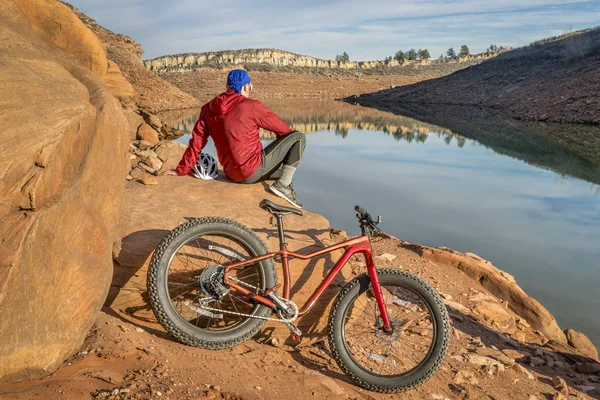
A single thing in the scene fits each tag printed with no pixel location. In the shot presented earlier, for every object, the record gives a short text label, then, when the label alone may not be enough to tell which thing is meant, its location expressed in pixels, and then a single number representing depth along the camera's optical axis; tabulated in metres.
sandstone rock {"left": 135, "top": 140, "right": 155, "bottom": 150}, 9.95
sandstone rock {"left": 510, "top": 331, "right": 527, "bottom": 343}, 6.64
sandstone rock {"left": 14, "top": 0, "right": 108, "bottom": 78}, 6.65
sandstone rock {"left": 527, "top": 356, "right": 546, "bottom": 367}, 5.99
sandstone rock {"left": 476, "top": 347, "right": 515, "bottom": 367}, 5.65
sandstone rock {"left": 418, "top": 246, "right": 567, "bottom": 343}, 7.18
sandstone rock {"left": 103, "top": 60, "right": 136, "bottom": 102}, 15.34
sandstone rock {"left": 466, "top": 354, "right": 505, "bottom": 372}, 5.53
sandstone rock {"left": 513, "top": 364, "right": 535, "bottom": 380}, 5.53
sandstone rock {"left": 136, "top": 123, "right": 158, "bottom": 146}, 12.07
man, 5.87
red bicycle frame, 4.50
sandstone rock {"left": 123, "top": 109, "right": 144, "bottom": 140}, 12.86
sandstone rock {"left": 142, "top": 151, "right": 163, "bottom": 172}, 7.84
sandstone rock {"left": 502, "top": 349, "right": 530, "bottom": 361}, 6.02
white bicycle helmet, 6.30
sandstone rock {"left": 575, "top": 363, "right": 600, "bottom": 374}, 6.13
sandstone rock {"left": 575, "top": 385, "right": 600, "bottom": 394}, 5.57
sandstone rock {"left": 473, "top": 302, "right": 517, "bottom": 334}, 6.86
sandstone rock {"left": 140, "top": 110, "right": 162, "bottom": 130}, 18.55
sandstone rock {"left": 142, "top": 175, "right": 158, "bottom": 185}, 6.00
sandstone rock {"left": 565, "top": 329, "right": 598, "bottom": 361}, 6.84
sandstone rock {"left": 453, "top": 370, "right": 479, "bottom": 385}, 5.10
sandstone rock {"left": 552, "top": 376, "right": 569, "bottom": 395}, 5.36
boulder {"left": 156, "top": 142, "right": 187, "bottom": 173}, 8.38
